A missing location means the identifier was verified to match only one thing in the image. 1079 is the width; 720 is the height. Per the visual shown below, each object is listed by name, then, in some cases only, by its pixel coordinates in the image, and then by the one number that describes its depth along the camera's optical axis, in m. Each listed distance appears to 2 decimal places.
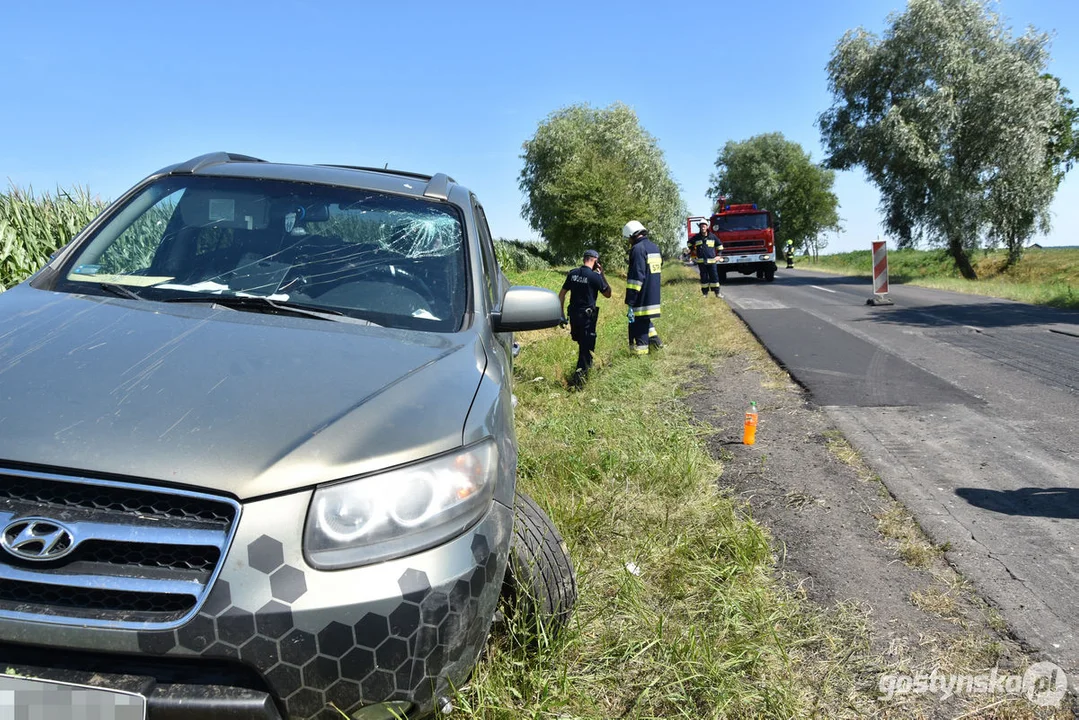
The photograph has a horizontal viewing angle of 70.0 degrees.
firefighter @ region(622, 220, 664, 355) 10.56
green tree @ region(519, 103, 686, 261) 38.81
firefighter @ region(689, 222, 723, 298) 19.34
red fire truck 29.38
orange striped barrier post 16.14
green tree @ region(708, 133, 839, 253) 76.75
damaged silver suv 1.70
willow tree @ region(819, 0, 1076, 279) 27.42
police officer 9.68
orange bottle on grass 5.91
